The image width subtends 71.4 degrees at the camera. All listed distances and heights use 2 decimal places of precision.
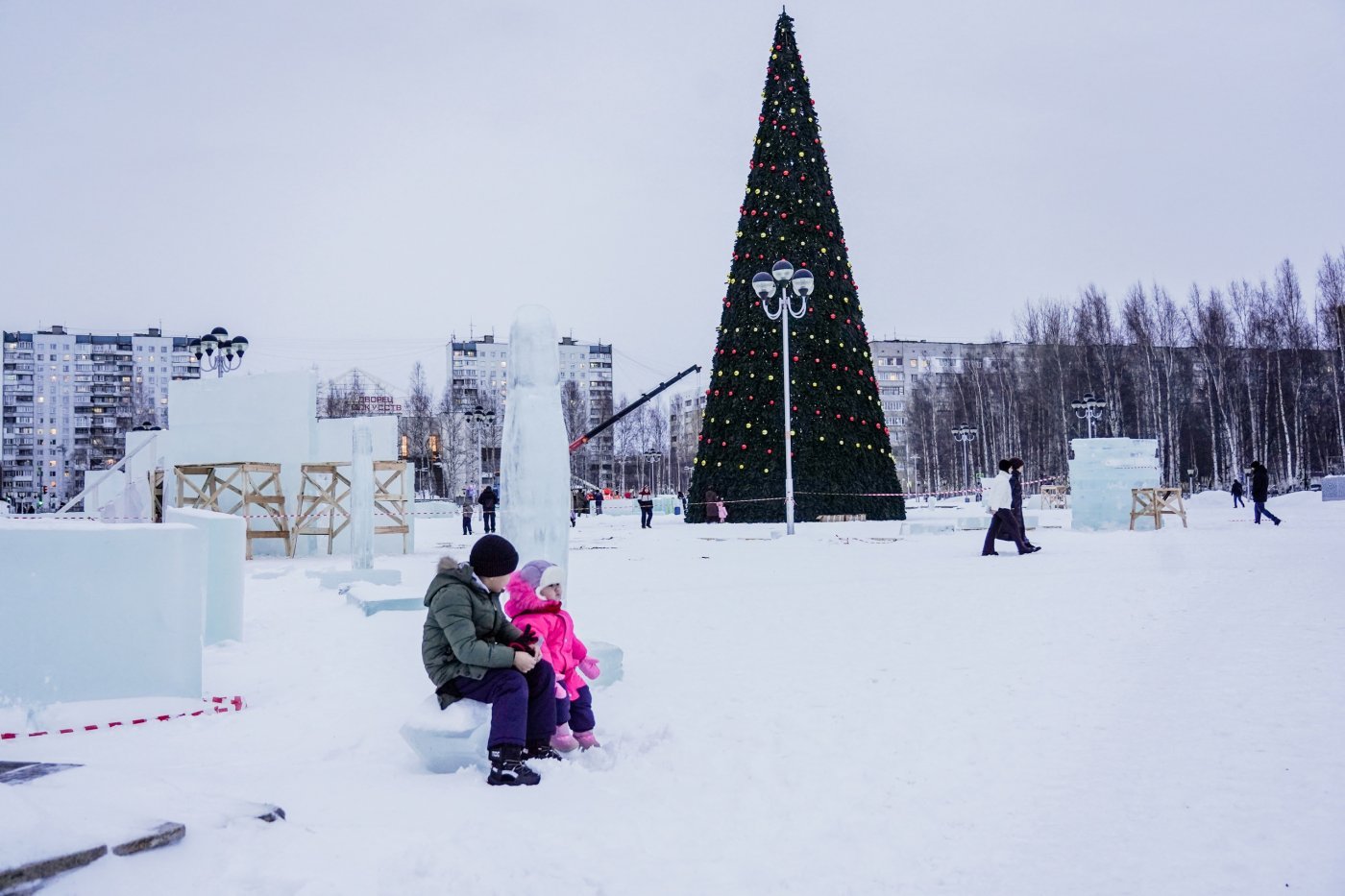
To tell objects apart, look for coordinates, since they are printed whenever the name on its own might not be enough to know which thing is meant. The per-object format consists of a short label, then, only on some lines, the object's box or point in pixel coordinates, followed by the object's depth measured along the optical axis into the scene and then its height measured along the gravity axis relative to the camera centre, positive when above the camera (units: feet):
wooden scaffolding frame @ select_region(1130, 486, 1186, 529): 66.69 -1.28
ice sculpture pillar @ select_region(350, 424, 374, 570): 42.24 +0.42
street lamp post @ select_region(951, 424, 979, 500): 184.65 +11.63
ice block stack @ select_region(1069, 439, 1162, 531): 68.54 +0.76
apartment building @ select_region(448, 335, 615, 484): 352.08 +58.49
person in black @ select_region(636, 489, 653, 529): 98.46 -1.12
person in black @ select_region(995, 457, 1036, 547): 46.29 +0.05
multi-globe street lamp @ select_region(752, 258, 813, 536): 64.39 +14.57
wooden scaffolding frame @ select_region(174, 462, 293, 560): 56.90 +1.22
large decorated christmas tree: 82.64 +11.82
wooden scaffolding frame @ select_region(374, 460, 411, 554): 61.05 +0.41
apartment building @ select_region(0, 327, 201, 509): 391.65 +52.02
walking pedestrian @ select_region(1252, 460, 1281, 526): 70.82 -0.53
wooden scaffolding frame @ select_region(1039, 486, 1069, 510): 137.36 -1.36
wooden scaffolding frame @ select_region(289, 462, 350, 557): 58.65 +0.56
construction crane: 138.97 +15.08
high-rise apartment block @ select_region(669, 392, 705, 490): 407.09 +37.57
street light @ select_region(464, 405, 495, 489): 162.44 +16.15
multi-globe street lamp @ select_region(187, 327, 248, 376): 74.49 +13.51
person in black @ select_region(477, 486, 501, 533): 81.92 -0.12
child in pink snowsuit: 14.88 -2.12
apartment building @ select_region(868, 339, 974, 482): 374.02 +52.25
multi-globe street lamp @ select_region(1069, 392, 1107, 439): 128.16 +11.77
